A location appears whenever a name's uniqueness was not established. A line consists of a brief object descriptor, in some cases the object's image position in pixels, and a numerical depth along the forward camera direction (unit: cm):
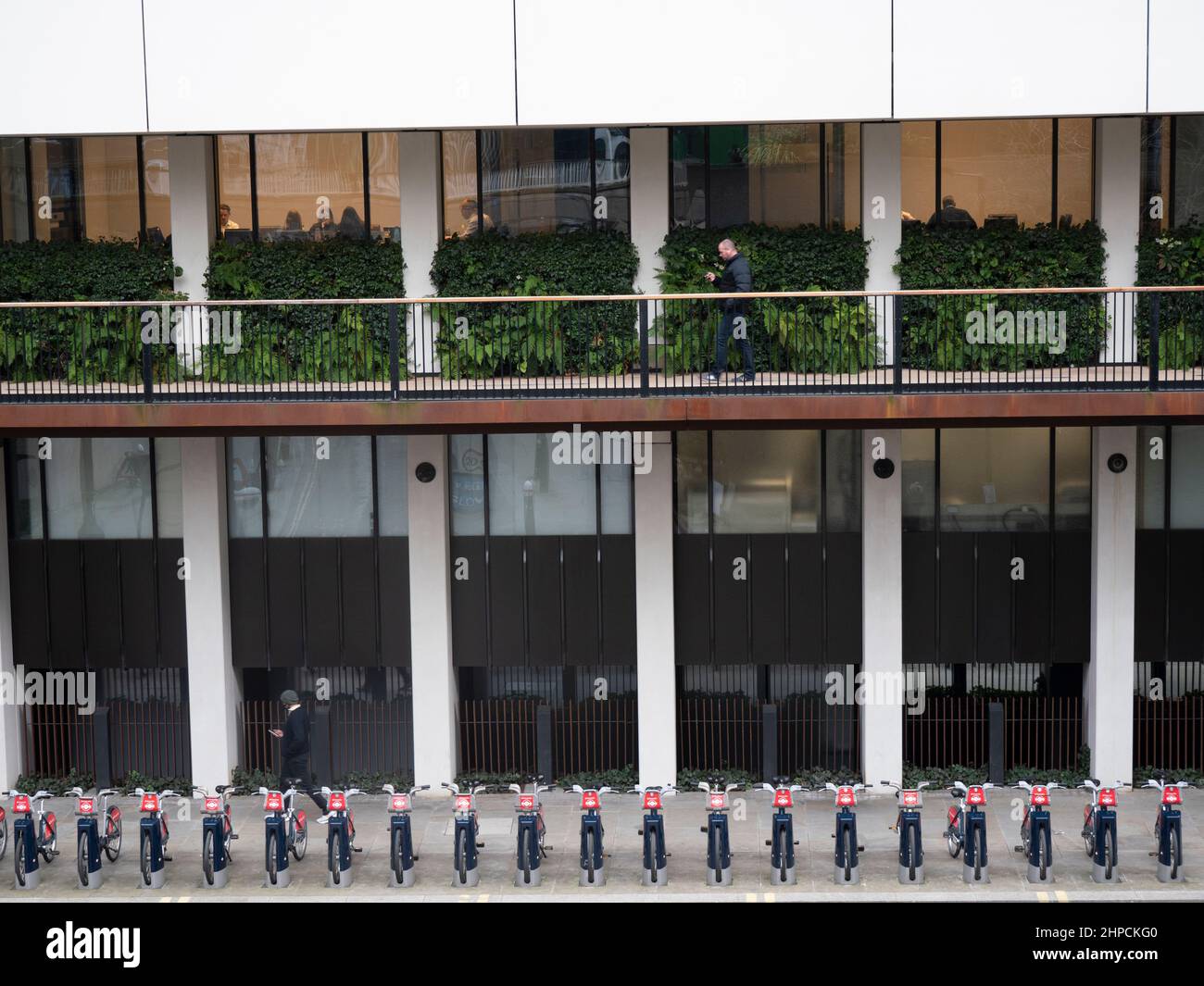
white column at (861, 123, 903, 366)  1803
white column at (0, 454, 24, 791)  1900
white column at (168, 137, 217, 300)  1834
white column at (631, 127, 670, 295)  1820
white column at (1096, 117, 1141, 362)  1789
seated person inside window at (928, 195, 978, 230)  1844
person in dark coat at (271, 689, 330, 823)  1727
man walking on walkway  1681
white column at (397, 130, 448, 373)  1838
